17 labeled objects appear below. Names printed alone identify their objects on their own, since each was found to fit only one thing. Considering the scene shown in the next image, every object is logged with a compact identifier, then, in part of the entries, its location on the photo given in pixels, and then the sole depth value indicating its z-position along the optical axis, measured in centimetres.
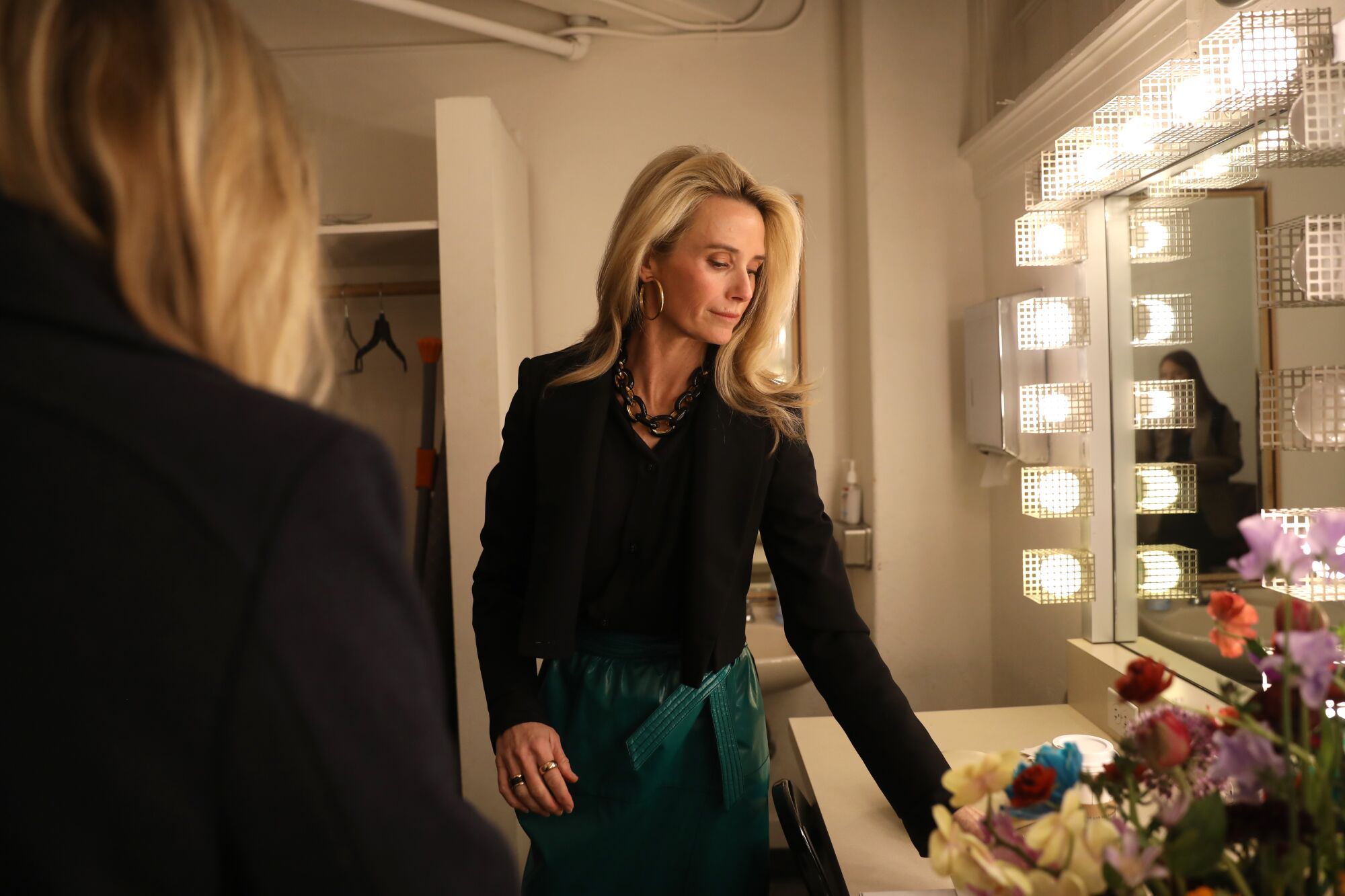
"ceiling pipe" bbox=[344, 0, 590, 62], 270
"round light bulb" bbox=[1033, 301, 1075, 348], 201
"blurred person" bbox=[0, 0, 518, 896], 43
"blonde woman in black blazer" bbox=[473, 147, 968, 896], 136
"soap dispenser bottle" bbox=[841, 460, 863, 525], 290
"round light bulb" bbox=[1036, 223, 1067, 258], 201
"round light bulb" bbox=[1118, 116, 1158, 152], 164
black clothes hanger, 293
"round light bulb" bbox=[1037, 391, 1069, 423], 201
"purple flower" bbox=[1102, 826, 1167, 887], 56
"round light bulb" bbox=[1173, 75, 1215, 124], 142
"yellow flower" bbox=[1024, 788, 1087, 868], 57
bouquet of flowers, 57
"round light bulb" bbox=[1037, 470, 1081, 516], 206
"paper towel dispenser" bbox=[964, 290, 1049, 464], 234
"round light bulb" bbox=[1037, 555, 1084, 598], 205
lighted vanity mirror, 127
